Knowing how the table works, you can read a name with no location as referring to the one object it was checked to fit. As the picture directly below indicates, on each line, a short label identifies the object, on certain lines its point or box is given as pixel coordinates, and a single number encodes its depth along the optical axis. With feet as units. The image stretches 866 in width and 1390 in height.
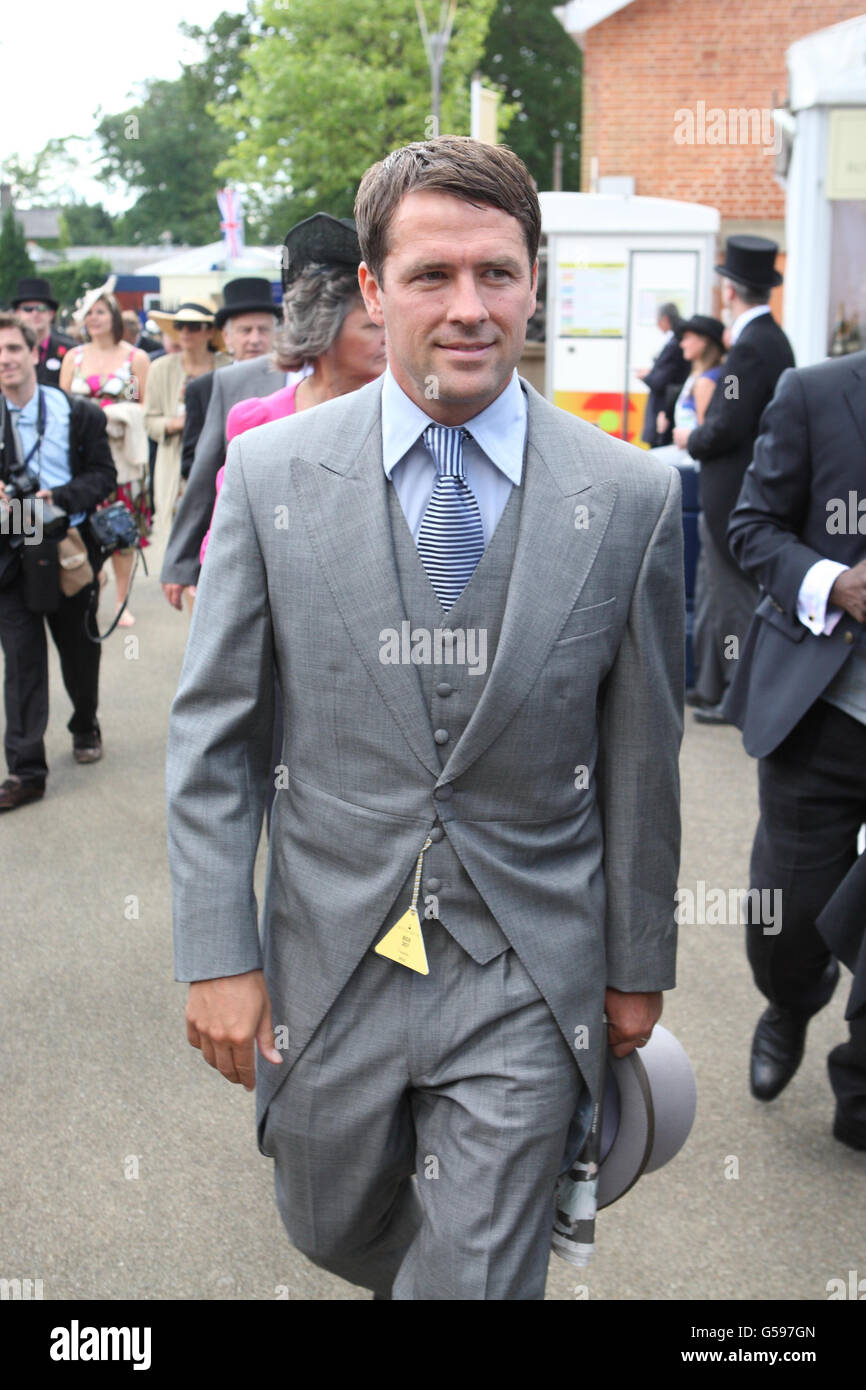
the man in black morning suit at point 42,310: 37.91
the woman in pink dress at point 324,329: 13.62
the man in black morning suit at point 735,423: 26.05
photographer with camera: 23.09
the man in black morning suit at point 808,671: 12.50
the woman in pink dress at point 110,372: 34.60
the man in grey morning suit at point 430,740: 7.64
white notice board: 47.06
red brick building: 80.07
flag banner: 94.12
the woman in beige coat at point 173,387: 34.81
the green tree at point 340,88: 122.62
